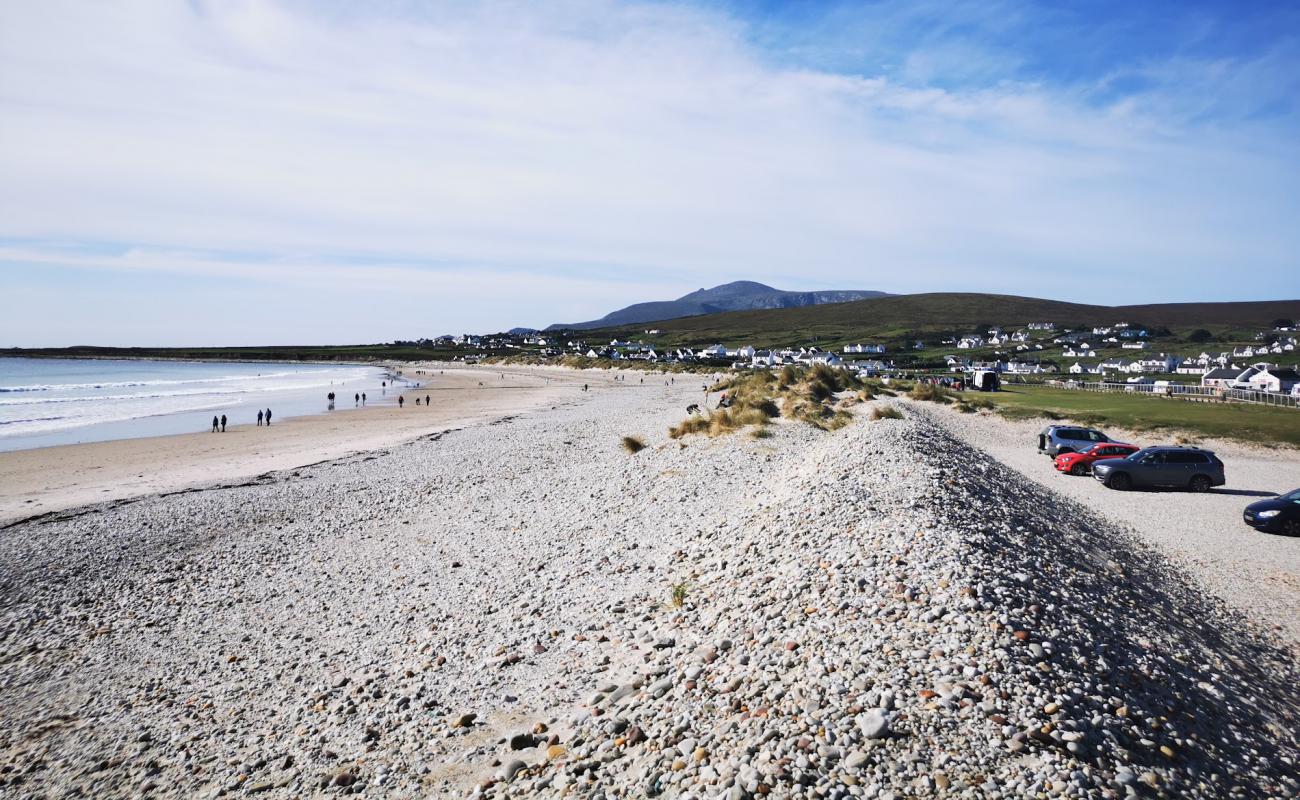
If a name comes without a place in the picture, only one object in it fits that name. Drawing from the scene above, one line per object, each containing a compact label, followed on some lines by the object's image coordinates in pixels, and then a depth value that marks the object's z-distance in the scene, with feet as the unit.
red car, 73.92
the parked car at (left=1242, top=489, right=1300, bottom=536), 50.60
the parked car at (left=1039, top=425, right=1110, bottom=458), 83.05
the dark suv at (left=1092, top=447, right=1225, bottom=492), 66.39
